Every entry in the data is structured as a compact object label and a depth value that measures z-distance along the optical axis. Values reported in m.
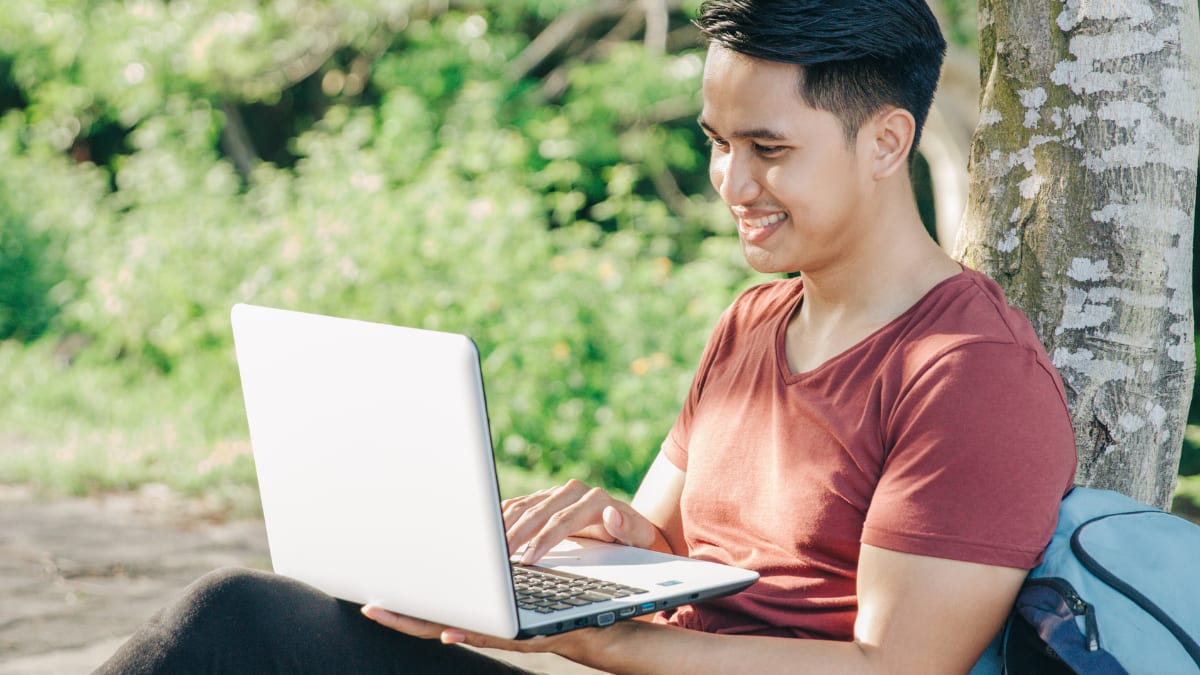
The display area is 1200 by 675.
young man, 2.44
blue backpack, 2.39
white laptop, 2.40
